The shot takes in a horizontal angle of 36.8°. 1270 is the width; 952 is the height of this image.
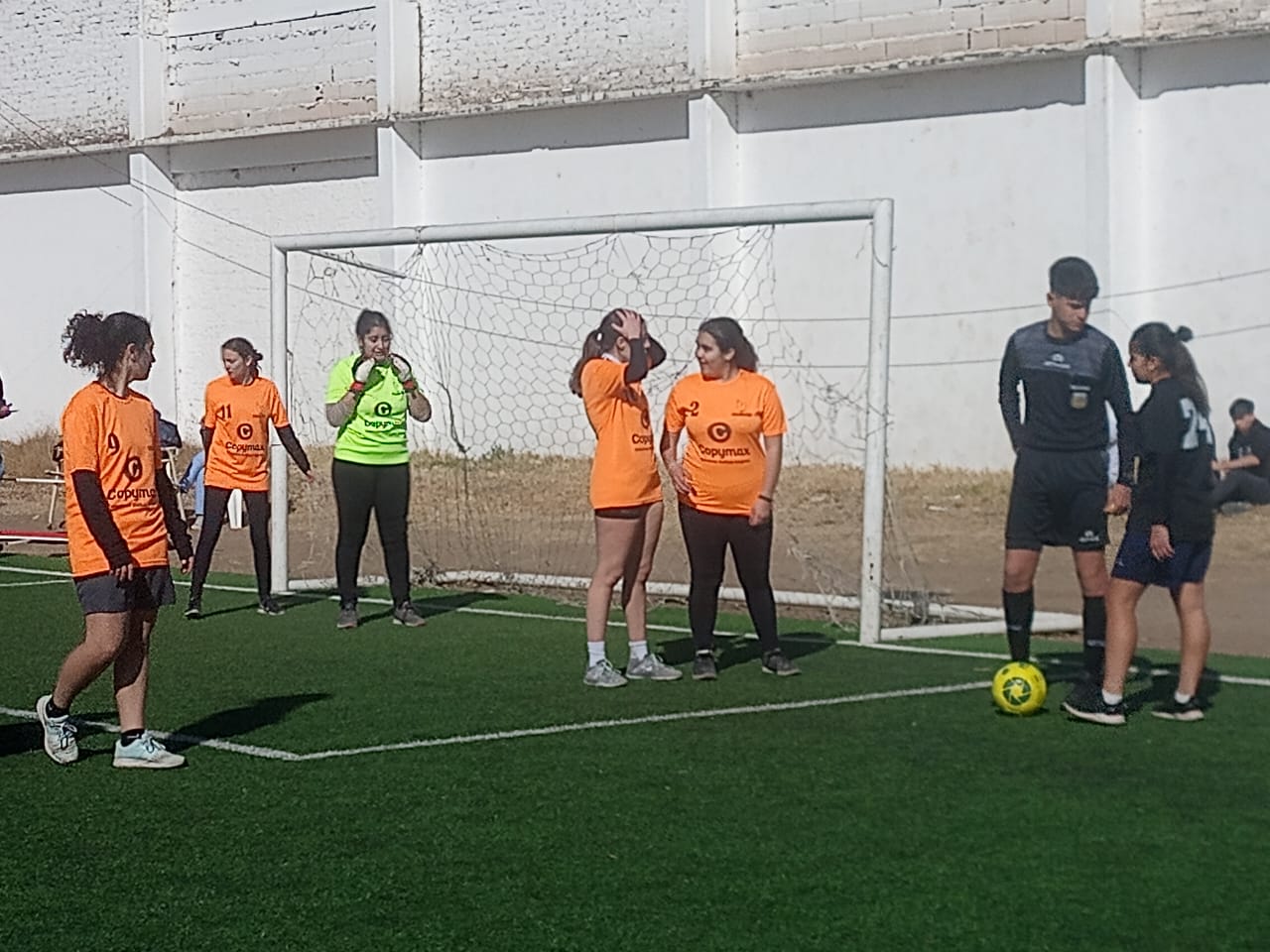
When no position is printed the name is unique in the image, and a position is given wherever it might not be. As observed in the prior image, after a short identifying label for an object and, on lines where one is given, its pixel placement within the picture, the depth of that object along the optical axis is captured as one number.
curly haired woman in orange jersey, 7.48
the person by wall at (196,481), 18.69
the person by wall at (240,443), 13.02
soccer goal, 13.41
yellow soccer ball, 8.99
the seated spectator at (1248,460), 17.52
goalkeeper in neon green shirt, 12.40
